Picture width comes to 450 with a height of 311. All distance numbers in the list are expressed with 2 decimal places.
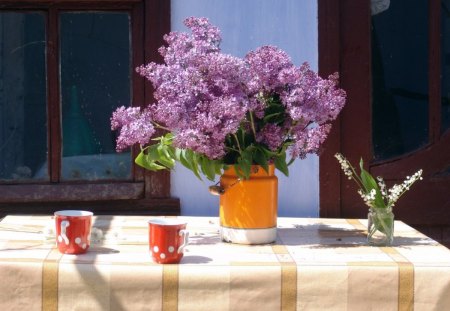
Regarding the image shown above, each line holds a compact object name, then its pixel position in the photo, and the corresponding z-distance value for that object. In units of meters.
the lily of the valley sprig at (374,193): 2.10
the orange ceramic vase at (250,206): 2.07
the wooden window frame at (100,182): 3.00
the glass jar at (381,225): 2.10
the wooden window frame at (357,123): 3.03
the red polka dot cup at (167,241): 1.81
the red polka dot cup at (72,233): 1.89
